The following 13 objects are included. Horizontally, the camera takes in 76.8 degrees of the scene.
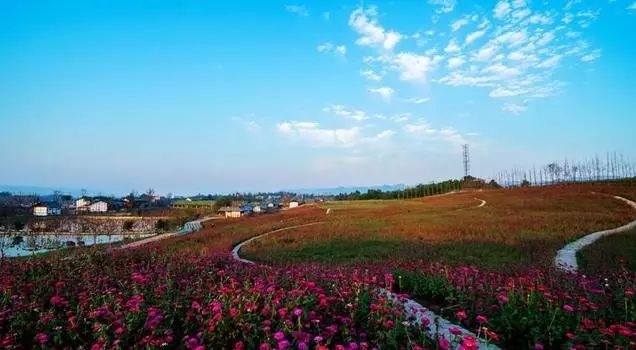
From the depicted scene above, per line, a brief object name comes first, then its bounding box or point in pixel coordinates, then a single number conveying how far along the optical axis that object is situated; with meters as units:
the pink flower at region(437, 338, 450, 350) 3.39
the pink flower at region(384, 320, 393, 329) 4.45
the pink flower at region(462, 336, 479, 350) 3.11
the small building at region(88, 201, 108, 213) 106.12
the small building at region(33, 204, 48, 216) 75.91
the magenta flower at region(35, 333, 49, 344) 3.91
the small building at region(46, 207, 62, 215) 91.07
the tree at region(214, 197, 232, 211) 109.78
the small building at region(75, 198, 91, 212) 105.40
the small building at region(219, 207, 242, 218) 86.84
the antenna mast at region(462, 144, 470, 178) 126.78
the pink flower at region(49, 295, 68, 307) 5.25
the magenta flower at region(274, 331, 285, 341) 3.57
